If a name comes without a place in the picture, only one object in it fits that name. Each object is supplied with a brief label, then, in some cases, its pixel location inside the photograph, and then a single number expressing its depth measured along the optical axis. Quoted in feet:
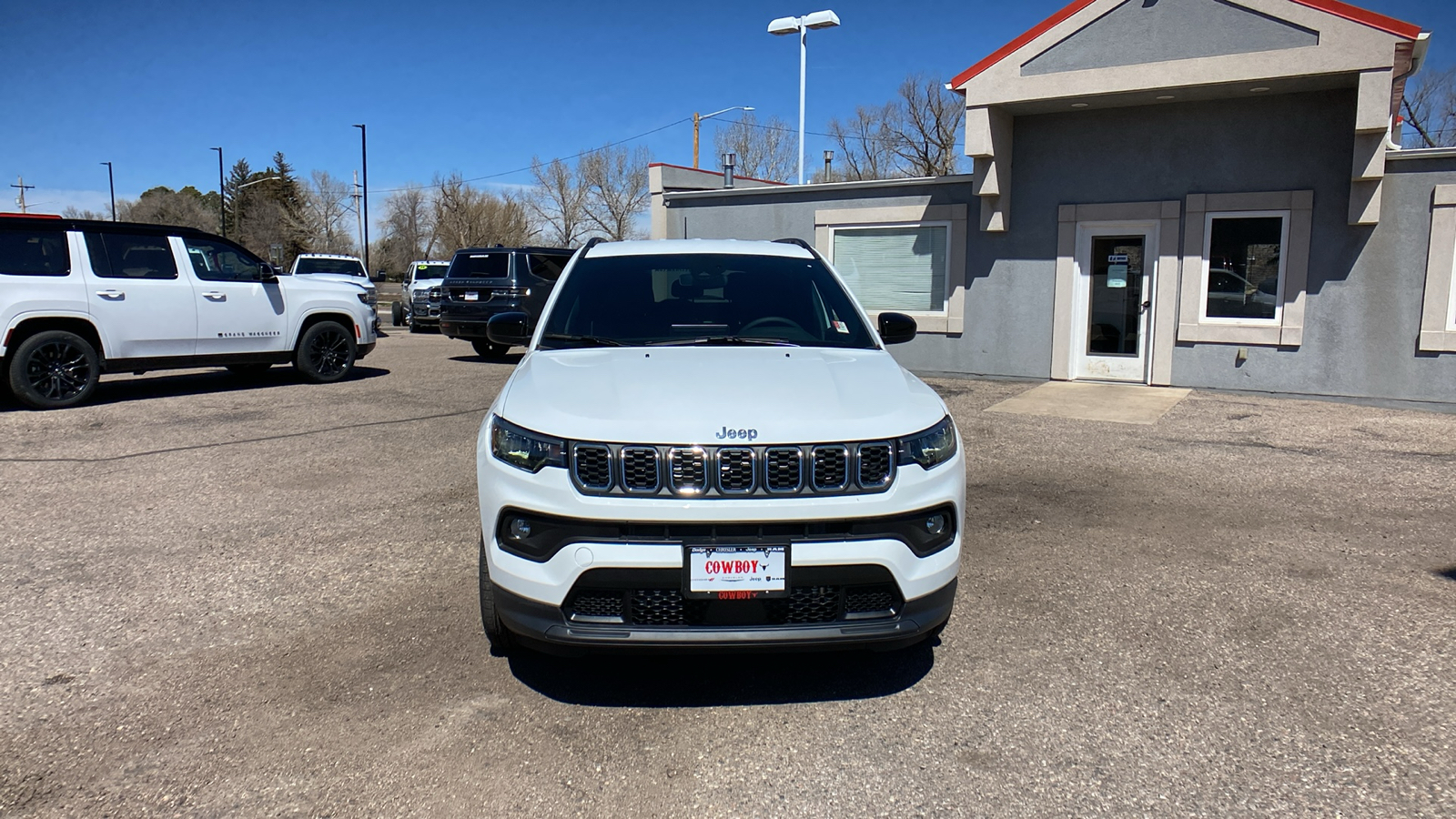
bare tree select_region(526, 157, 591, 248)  194.90
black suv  52.13
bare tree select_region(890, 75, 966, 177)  151.53
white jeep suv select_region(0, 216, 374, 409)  32.45
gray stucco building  35.04
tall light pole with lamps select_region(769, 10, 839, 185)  67.10
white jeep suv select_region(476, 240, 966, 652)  9.94
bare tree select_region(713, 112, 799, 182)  175.01
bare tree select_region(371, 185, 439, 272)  235.40
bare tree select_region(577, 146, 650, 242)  190.19
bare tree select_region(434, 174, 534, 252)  201.67
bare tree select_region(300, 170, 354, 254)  246.88
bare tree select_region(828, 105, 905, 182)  159.22
